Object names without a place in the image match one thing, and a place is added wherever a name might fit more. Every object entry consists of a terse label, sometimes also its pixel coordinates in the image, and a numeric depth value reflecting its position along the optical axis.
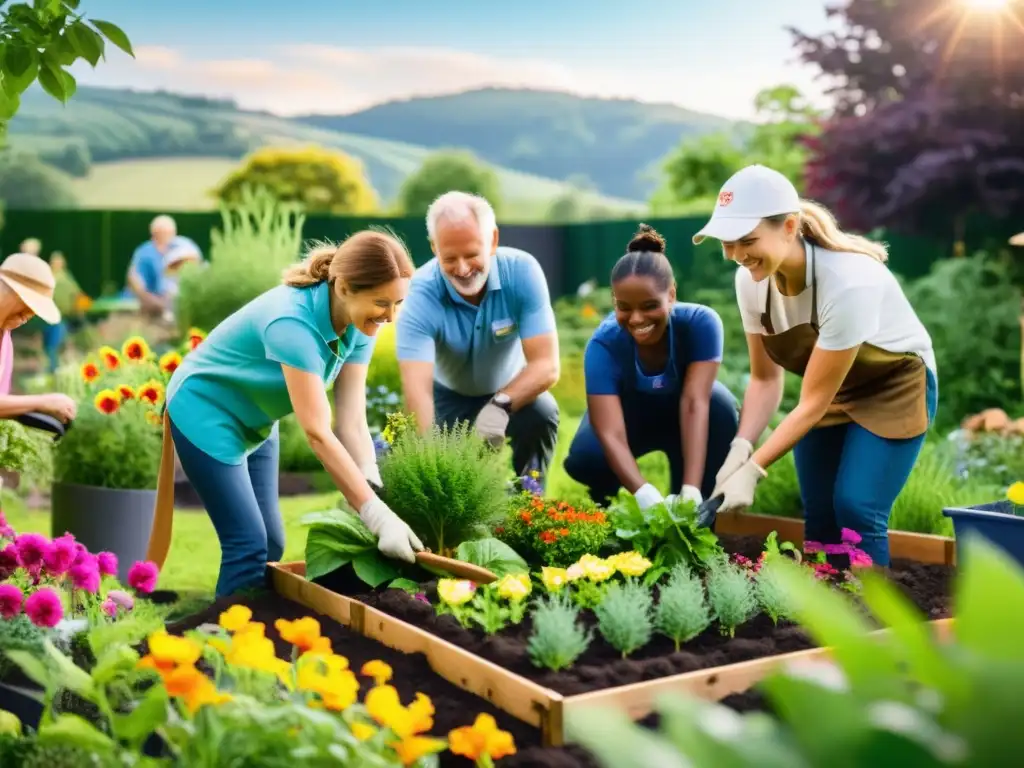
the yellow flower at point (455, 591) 2.88
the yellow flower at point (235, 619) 2.04
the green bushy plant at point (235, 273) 7.72
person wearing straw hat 3.87
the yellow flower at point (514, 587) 2.87
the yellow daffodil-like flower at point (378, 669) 1.99
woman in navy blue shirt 3.96
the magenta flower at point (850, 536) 3.53
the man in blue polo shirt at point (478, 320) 4.08
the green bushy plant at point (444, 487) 3.53
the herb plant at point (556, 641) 2.55
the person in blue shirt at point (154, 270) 10.11
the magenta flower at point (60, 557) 2.84
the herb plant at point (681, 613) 2.77
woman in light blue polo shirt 3.22
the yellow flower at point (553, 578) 2.93
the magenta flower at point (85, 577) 2.85
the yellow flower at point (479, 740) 1.88
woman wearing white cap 3.44
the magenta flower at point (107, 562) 3.01
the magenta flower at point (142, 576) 2.85
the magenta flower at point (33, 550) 2.85
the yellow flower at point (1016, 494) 3.27
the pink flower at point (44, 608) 2.62
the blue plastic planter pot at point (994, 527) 3.27
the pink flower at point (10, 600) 2.64
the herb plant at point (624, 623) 2.68
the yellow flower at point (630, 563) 3.05
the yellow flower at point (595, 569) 3.02
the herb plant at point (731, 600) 2.87
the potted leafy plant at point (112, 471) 4.84
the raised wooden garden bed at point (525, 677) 2.34
